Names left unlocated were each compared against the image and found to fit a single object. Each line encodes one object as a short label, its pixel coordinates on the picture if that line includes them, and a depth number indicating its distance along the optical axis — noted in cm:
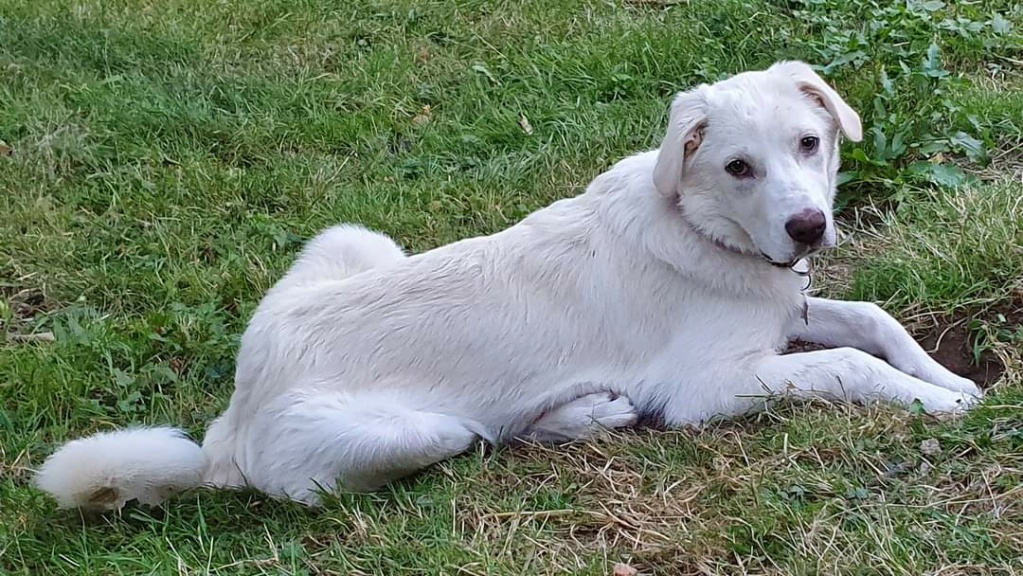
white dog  373
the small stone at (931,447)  341
